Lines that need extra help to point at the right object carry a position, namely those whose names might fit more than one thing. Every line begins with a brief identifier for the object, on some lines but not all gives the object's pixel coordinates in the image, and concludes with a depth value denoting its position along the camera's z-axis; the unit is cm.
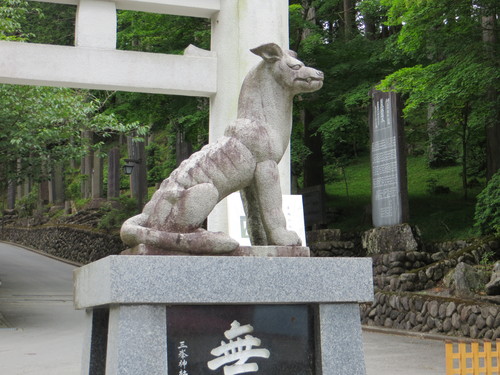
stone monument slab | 1420
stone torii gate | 901
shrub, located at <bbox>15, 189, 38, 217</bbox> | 3447
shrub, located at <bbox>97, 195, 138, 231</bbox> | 2442
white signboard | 862
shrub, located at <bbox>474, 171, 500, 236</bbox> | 1330
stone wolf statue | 462
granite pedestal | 427
